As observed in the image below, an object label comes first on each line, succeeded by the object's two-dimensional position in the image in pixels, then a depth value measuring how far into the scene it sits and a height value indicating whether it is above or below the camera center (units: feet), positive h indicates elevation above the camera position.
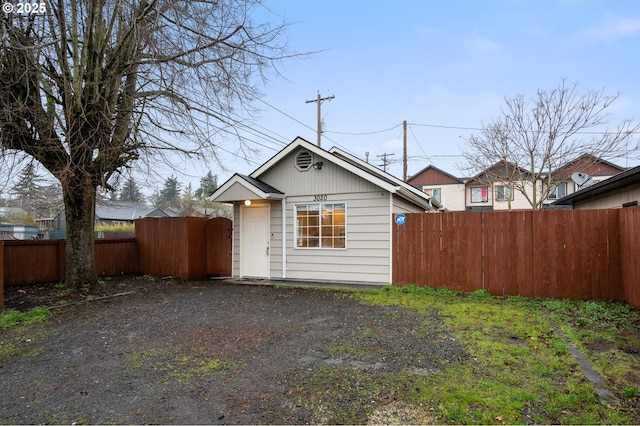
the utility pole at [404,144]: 76.13 +17.34
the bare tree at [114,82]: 23.07 +10.24
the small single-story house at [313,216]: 31.45 +1.08
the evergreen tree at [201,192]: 185.49 +19.51
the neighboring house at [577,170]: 56.59 +9.97
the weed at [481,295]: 26.53 -4.98
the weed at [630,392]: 10.23 -4.73
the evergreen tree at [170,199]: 175.22 +15.53
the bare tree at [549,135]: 47.70 +13.00
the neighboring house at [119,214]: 106.22 +5.11
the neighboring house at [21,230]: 94.47 +0.21
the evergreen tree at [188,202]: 159.61 +12.69
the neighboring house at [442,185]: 106.08 +12.39
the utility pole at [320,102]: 61.45 +21.71
